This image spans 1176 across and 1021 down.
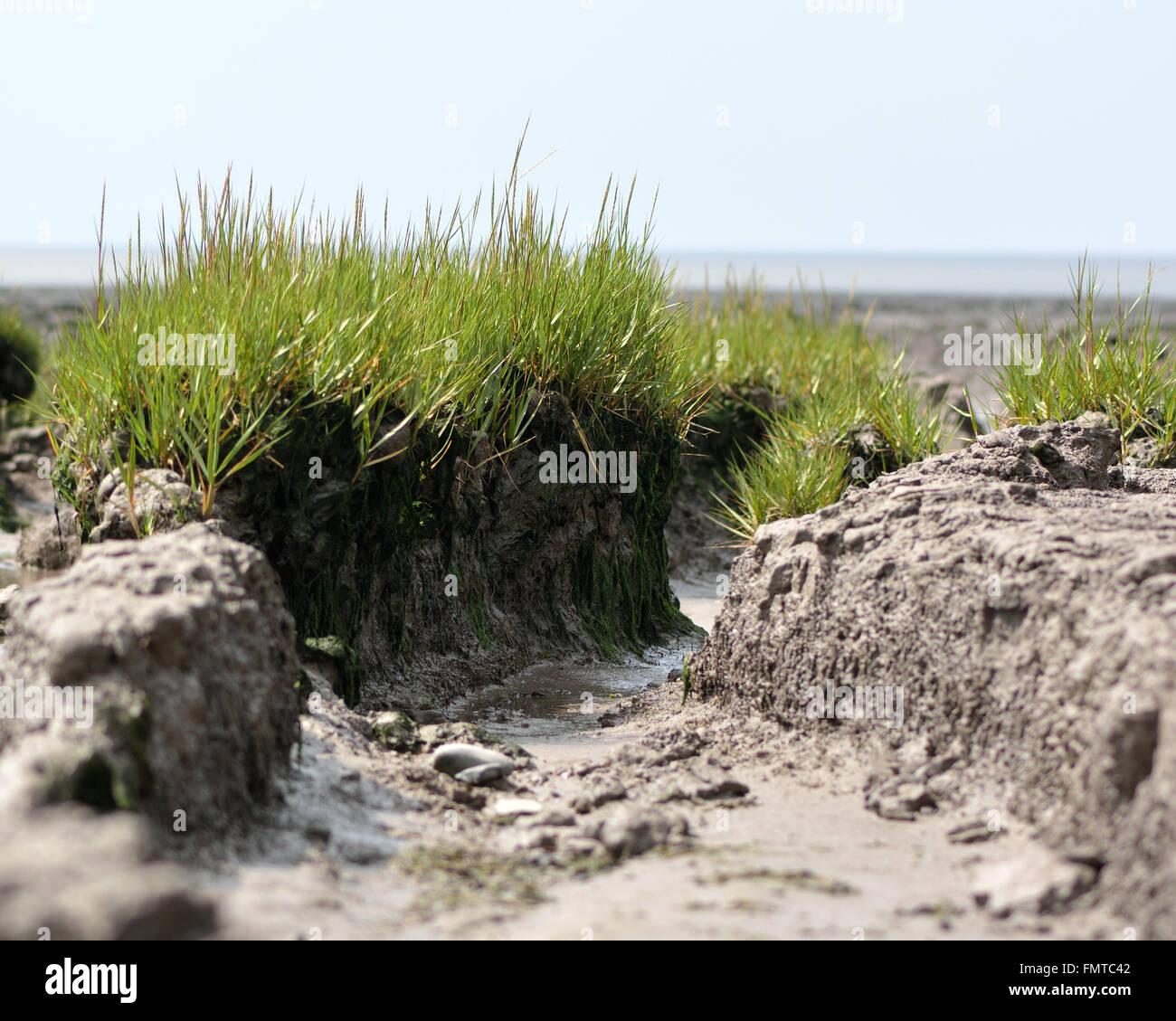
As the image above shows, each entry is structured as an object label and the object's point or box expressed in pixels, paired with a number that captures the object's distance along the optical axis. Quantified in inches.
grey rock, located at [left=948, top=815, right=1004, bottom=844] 130.8
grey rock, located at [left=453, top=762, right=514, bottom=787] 159.6
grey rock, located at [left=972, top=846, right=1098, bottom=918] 111.6
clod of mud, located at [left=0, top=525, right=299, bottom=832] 111.8
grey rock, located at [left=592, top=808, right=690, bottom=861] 129.4
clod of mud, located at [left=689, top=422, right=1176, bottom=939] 114.0
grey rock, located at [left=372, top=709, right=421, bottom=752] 172.1
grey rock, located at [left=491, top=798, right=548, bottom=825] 148.8
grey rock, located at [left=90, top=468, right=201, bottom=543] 171.0
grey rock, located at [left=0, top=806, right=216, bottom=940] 87.8
